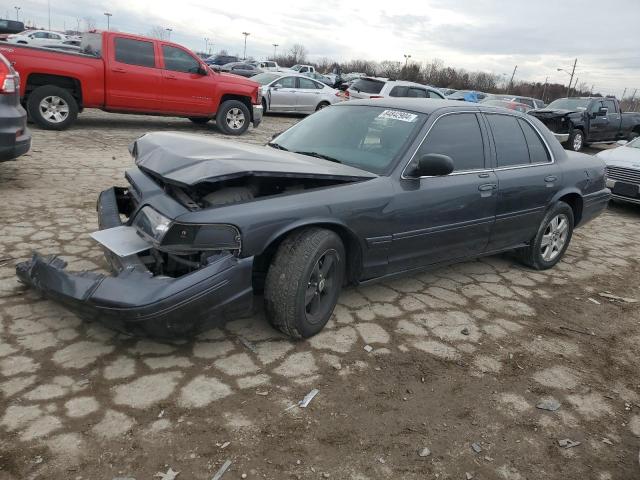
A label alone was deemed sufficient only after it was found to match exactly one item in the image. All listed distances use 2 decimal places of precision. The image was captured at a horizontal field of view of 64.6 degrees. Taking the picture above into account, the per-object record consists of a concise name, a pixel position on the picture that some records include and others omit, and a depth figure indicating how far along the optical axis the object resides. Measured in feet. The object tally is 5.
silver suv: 44.42
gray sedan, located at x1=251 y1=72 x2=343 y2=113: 51.42
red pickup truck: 29.09
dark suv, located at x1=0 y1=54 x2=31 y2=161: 16.75
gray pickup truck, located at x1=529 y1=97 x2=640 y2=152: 46.78
